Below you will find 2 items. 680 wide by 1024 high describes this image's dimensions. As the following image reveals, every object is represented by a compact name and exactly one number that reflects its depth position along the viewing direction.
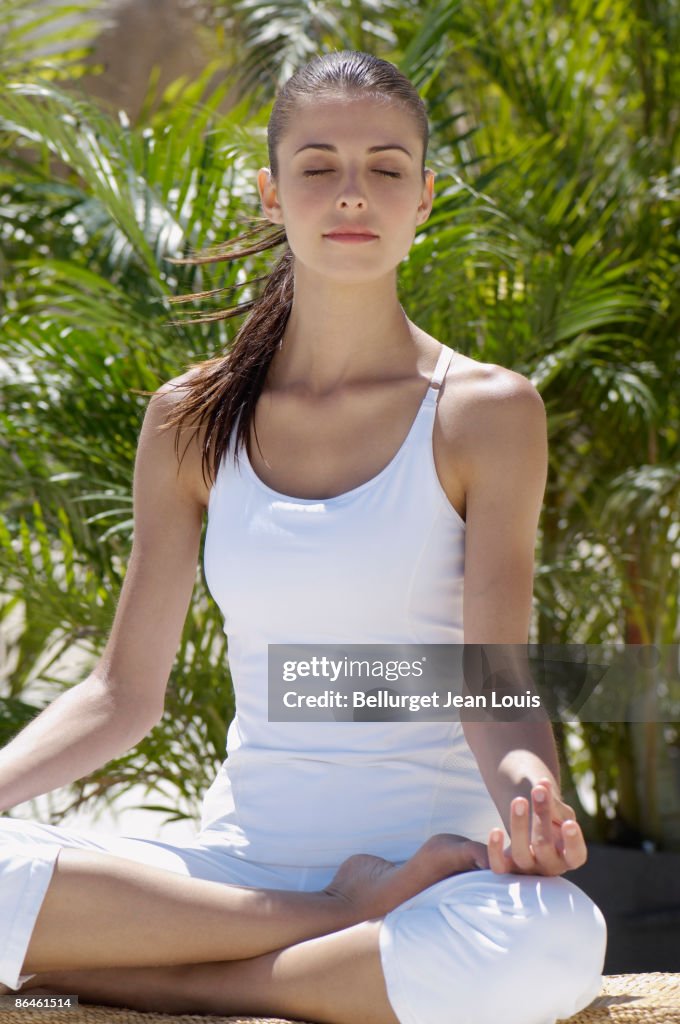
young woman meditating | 2.86
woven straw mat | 2.91
